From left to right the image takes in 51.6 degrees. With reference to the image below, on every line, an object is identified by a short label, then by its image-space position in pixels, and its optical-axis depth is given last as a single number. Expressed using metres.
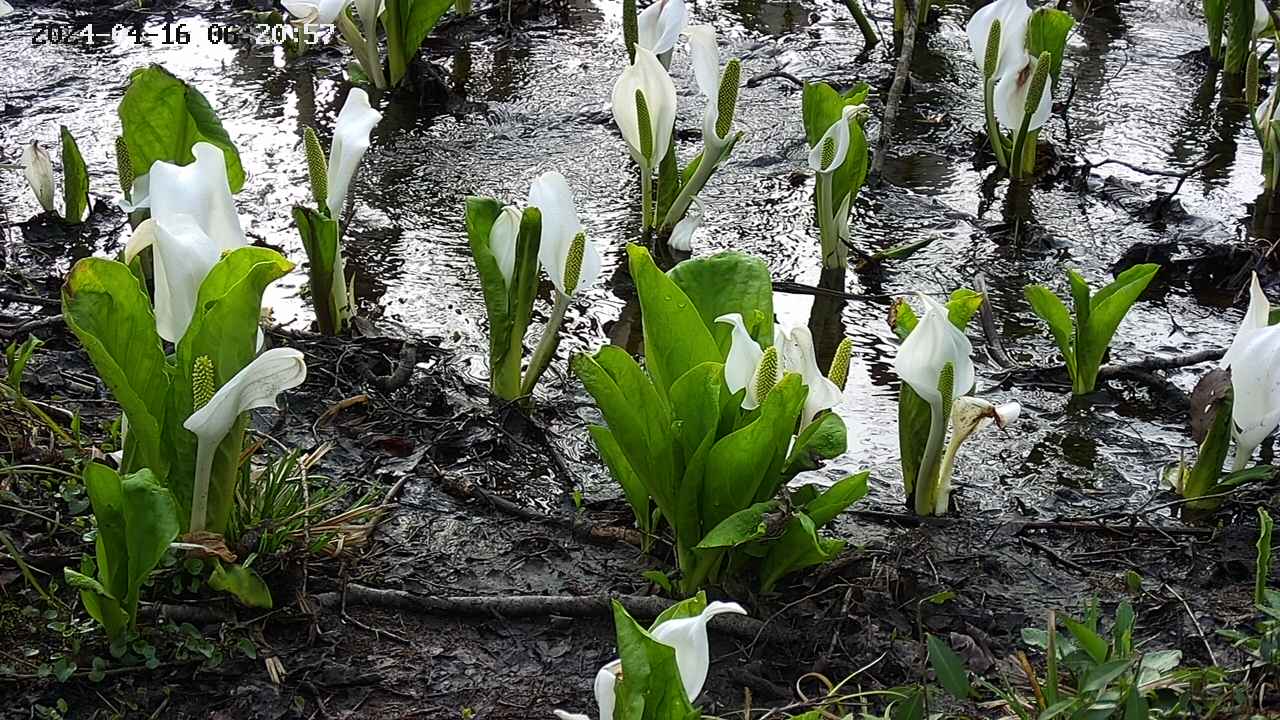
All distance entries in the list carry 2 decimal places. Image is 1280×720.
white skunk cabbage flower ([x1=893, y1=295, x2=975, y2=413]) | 2.16
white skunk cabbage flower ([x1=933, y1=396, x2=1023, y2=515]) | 2.29
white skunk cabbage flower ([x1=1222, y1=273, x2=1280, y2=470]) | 2.30
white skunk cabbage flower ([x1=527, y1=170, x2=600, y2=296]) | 2.51
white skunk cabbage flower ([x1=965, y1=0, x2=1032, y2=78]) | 3.67
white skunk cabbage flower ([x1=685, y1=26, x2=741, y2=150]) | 3.09
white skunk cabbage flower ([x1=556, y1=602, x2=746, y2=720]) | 1.54
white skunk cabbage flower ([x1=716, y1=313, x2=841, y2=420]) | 2.00
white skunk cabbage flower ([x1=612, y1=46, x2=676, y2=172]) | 3.13
